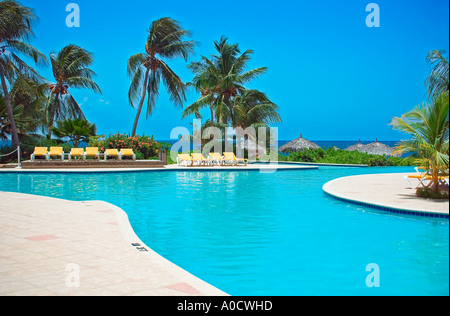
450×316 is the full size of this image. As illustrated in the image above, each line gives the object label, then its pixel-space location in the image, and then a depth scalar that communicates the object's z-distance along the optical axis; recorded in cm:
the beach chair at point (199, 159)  2081
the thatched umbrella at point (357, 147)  3133
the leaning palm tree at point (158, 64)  2680
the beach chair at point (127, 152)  2089
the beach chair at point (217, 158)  2171
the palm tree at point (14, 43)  2111
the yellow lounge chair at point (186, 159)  2078
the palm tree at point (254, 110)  2567
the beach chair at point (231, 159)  2182
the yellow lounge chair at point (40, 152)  2015
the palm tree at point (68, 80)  2755
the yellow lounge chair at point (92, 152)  2067
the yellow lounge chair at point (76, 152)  2061
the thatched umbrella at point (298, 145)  3106
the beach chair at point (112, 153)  2080
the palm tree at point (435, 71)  1561
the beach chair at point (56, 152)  2034
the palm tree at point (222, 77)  2573
